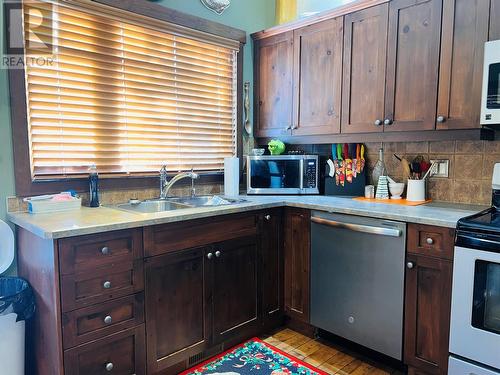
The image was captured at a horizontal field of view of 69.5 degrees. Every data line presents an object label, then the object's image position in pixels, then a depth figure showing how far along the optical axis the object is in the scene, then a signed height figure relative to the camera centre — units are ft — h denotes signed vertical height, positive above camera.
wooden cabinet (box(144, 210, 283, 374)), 6.22 -2.73
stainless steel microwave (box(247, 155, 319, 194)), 8.81 -0.48
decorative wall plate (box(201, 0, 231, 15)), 8.80 +3.70
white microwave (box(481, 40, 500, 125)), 5.69 +1.14
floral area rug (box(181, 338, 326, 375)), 6.73 -4.04
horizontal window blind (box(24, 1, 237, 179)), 6.58 +1.23
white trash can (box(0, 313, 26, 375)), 5.35 -2.89
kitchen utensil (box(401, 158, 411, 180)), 7.99 -0.28
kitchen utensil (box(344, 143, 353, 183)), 8.73 -0.17
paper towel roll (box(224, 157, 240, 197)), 9.02 -0.53
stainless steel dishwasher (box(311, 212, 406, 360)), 6.47 -2.39
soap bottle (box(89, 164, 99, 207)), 6.93 -0.65
